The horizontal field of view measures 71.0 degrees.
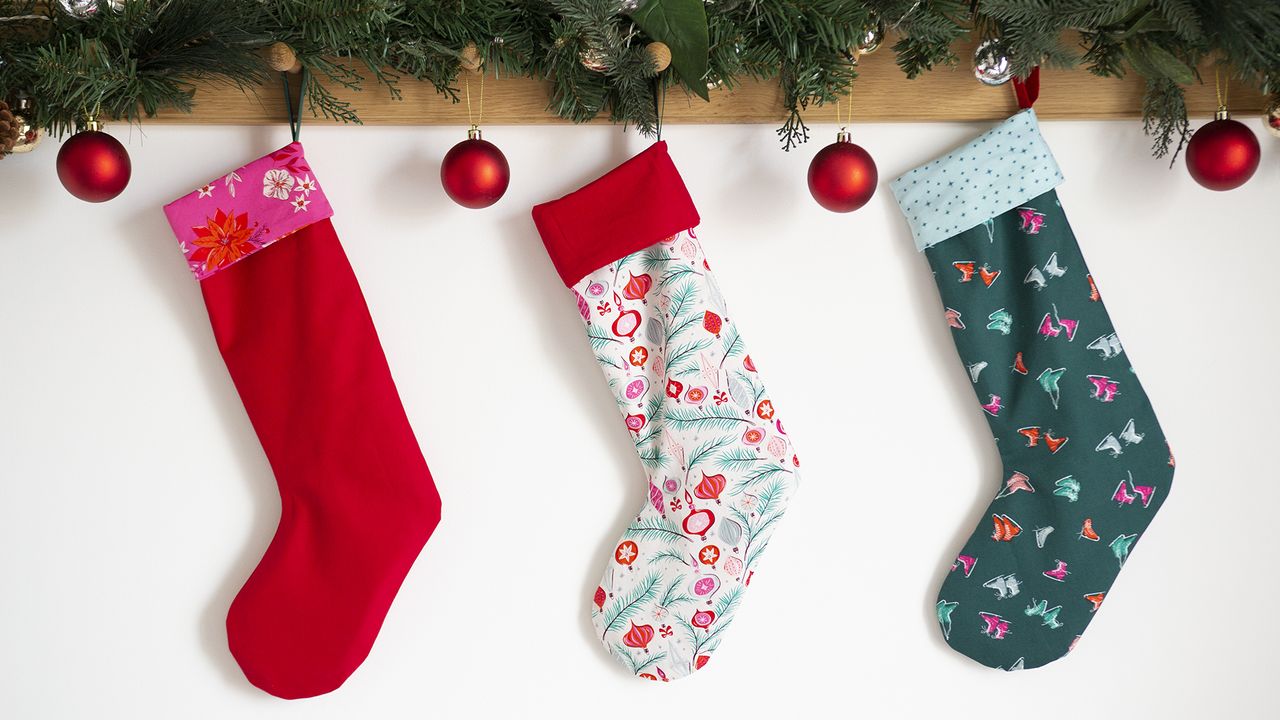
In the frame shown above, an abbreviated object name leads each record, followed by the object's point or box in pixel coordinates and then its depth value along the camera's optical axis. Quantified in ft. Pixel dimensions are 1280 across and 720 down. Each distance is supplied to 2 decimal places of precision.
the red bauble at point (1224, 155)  4.44
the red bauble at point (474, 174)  4.19
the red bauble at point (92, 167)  3.85
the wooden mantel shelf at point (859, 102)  4.55
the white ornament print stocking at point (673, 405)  4.51
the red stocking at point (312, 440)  4.42
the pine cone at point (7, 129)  3.96
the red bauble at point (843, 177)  4.26
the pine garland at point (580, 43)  3.92
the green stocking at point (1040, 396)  4.78
